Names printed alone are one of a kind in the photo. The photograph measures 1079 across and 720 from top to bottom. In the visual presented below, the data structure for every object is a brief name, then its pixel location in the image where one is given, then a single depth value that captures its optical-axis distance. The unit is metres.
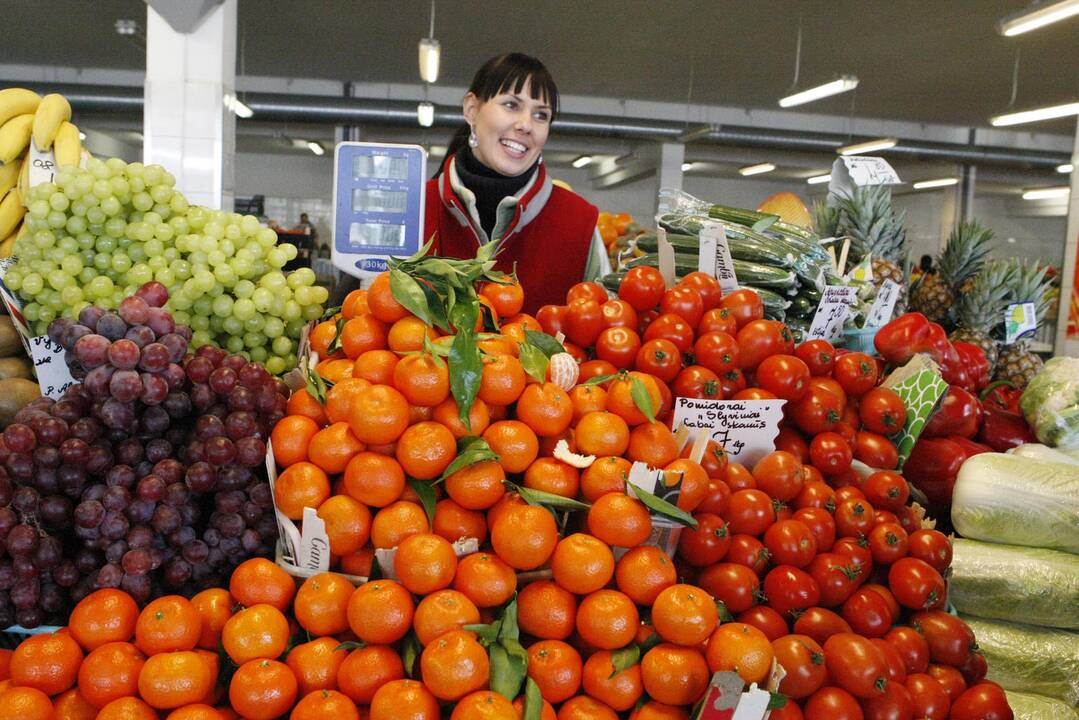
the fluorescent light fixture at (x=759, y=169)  14.39
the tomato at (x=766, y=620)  1.17
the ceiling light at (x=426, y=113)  9.46
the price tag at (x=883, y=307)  2.32
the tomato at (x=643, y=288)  1.57
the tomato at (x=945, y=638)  1.28
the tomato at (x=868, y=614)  1.24
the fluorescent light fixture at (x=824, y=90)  8.02
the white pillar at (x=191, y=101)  4.11
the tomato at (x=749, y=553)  1.24
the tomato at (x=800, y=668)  1.08
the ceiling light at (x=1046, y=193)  16.41
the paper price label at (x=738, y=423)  1.39
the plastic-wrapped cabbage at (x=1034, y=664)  1.70
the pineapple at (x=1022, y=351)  3.45
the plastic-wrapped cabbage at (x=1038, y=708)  1.60
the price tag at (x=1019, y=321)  3.44
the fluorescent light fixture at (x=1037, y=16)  5.59
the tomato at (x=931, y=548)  1.36
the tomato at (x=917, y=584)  1.29
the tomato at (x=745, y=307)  1.63
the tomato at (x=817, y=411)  1.52
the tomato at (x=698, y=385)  1.42
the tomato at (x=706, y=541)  1.21
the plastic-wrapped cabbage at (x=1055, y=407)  2.02
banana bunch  2.02
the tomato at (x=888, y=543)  1.34
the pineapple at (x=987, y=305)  3.39
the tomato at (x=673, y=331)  1.47
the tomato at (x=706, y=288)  1.59
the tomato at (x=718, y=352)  1.48
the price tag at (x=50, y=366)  1.45
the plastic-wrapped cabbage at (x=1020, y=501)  1.76
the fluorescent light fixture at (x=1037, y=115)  8.12
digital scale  1.90
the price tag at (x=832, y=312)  2.03
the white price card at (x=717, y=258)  1.88
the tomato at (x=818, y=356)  1.62
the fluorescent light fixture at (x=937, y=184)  14.24
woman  2.41
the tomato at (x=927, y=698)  1.16
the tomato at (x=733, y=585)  1.19
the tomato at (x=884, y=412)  1.61
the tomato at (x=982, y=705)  1.20
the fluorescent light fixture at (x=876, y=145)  10.13
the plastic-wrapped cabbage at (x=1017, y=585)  1.70
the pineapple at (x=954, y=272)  3.60
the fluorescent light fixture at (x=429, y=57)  7.04
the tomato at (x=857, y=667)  1.09
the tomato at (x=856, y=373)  1.63
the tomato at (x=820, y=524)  1.32
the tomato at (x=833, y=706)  1.06
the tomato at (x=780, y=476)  1.36
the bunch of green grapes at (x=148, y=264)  1.58
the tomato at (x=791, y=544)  1.26
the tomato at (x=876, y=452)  1.59
